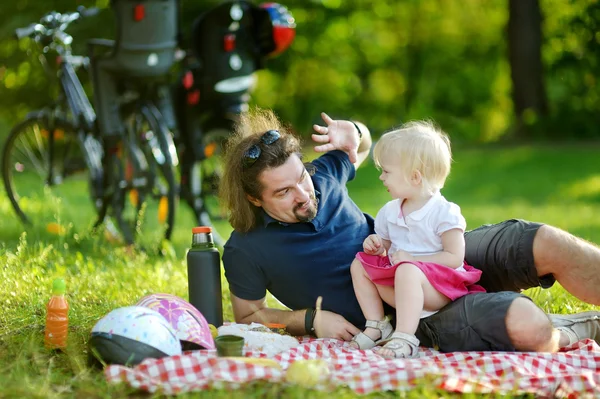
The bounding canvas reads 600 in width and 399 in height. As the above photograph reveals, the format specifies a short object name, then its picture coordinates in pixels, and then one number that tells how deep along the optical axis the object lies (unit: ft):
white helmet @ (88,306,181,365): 10.40
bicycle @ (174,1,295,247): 22.77
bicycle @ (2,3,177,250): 20.27
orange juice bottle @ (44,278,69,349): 11.87
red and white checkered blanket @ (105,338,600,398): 9.78
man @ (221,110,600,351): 11.97
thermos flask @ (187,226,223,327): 12.30
